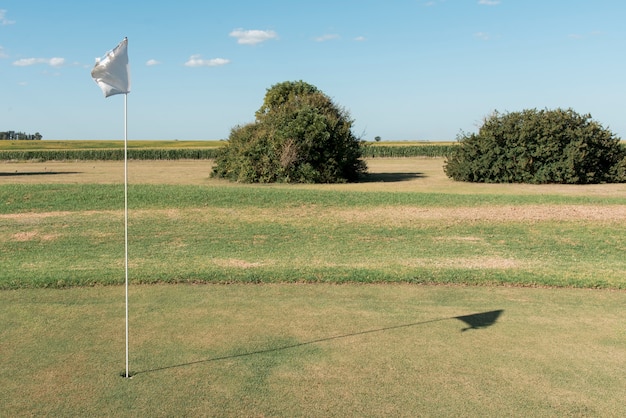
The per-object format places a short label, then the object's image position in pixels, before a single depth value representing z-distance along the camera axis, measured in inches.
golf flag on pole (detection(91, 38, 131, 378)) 239.5
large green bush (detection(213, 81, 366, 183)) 1504.7
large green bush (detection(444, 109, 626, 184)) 1509.6
